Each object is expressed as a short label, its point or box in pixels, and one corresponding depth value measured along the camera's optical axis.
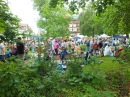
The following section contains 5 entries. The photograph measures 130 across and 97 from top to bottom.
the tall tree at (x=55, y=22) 22.40
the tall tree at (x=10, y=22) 3.68
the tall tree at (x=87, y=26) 29.42
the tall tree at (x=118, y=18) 5.90
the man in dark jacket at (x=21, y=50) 5.87
